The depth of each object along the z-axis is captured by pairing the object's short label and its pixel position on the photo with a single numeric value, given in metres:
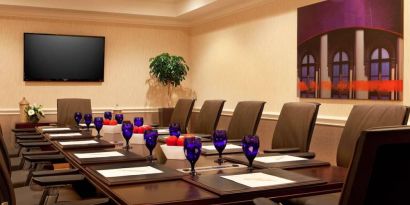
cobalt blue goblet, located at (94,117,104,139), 3.40
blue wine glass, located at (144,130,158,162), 2.27
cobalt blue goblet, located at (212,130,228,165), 2.26
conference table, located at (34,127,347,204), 1.51
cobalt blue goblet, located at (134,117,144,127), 3.51
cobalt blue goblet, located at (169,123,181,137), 2.78
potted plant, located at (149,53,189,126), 7.24
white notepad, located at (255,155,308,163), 2.25
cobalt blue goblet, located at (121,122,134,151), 2.71
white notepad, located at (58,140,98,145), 2.92
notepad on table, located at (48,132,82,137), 3.44
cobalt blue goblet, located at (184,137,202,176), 1.94
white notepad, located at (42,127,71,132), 4.00
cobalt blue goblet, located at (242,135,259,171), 2.04
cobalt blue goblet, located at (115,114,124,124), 3.97
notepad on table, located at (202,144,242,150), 2.74
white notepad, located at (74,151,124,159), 2.35
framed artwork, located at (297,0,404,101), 3.91
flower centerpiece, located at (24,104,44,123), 6.26
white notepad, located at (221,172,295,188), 1.70
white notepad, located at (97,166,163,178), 1.85
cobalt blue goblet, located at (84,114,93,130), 4.00
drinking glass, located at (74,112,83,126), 4.41
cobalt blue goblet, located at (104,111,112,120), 4.37
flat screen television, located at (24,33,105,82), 6.77
